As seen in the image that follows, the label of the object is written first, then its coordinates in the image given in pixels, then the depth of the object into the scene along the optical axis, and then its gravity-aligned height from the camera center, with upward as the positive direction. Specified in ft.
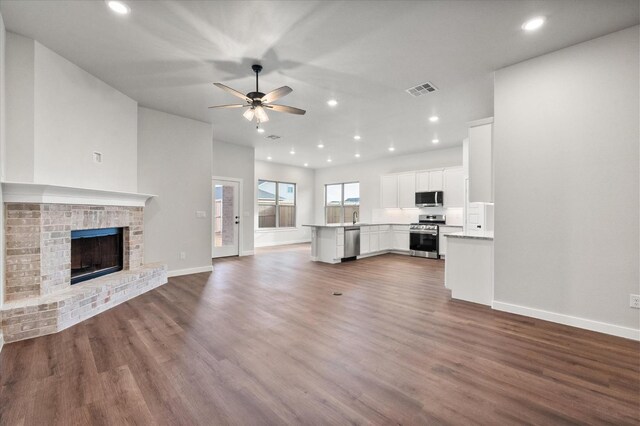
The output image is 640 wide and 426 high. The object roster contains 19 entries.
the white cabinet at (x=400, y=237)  27.07 -2.34
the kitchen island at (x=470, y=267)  12.17 -2.40
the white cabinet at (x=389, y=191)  28.55 +2.28
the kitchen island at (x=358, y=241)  22.22 -2.37
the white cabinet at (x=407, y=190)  27.20 +2.29
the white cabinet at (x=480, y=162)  12.48 +2.32
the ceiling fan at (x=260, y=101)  10.77 +4.56
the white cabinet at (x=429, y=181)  25.29 +3.03
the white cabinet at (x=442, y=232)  24.27 -1.64
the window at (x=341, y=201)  34.24 +1.55
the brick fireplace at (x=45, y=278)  9.15 -2.30
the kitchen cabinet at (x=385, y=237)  26.99 -2.35
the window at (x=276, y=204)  32.96 +1.09
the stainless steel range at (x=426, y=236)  24.94 -2.05
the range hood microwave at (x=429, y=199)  24.95 +1.35
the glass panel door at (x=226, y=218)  24.57 -0.43
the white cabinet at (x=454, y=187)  23.91 +2.26
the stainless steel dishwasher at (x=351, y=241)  22.95 -2.34
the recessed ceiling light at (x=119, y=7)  8.01 +5.98
